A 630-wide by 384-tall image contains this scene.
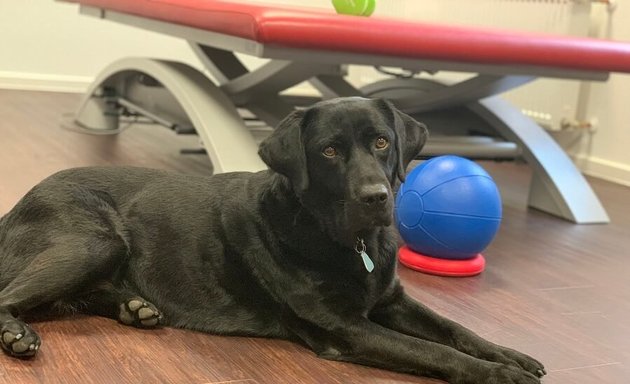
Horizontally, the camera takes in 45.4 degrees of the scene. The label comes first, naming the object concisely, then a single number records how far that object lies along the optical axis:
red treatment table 2.59
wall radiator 4.66
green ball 2.98
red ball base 2.45
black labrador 1.67
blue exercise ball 2.41
